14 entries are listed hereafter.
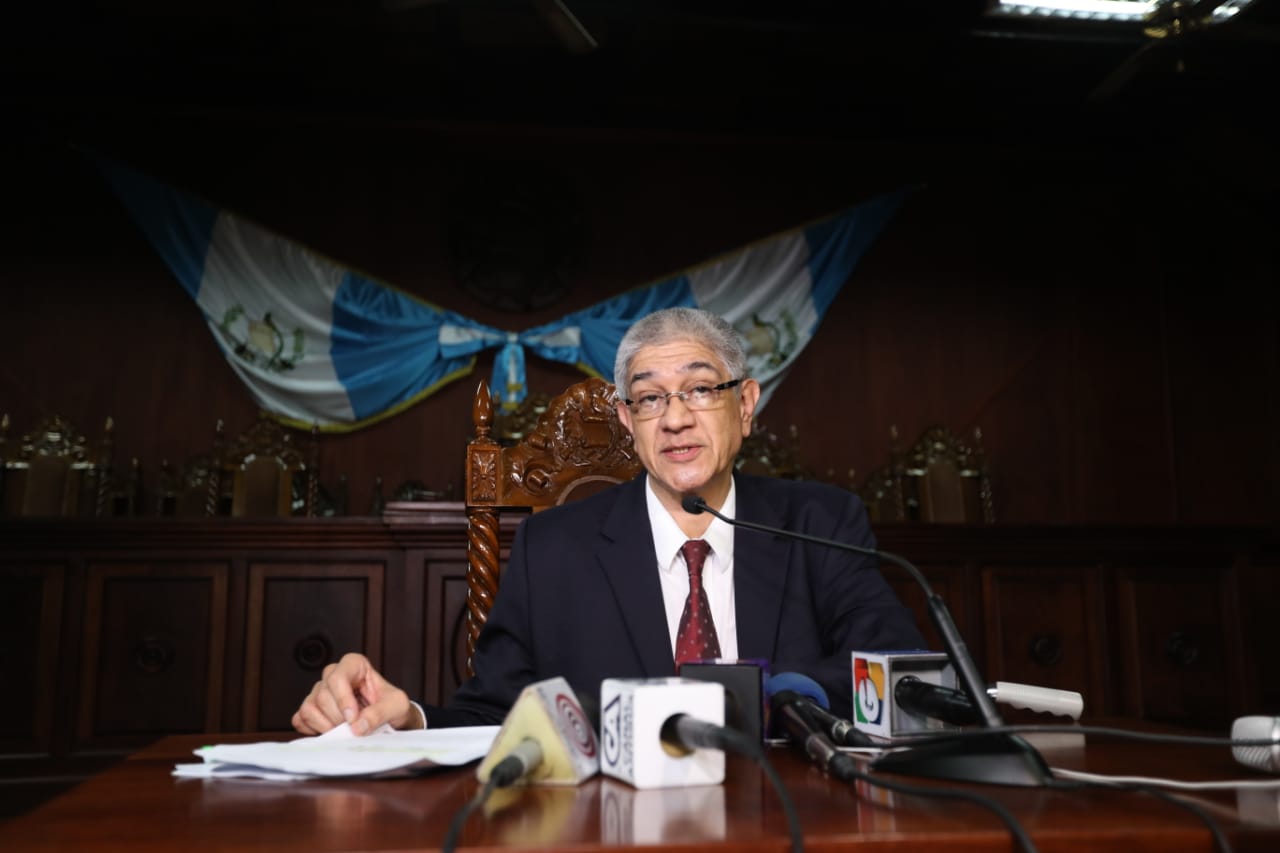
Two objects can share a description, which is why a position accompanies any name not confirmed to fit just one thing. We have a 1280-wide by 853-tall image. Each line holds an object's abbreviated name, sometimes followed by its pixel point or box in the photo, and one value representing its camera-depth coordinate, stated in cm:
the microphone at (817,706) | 97
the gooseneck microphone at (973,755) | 81
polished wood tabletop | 64
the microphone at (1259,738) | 86
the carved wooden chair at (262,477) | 366
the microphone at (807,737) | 80
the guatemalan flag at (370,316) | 402
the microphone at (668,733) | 79
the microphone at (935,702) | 93
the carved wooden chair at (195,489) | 367
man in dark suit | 148
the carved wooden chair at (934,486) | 403
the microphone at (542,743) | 79
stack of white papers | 87
